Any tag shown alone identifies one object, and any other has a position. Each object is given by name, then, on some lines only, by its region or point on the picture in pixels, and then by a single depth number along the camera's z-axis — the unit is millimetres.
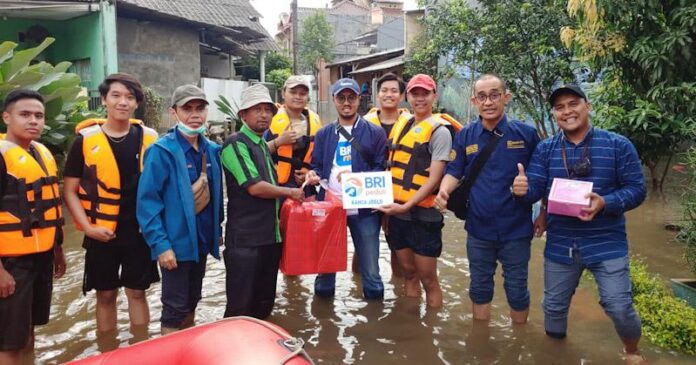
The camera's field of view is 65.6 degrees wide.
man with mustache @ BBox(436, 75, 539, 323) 3906
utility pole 24422
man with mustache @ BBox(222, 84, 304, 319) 3811
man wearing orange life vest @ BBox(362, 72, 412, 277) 4695
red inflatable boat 2162
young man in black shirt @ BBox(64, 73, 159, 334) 3633
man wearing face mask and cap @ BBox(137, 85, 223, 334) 3490
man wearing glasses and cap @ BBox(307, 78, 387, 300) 4496
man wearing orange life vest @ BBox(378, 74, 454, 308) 4289
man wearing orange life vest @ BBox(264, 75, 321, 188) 4820
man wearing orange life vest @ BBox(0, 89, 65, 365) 3195
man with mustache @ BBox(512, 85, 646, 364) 3320
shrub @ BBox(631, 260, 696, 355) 3922
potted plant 4373
